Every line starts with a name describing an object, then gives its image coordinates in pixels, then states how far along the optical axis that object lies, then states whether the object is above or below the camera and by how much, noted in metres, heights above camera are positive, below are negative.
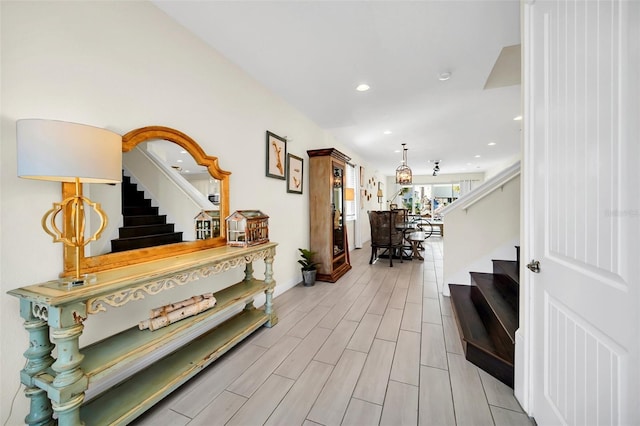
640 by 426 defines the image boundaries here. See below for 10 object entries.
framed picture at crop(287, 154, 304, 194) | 3.50 +0.56
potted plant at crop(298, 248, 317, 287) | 3.66 -0.86
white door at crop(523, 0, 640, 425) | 0.74 +0.00
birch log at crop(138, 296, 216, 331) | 1.54 -0.68
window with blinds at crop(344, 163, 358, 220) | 6.32 +0.69
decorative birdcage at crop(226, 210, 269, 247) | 2.23 -0.16
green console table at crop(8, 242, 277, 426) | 1.09 -0.73
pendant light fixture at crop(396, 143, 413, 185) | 5.95 +0.85
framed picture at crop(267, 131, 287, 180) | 3.05 +0.72
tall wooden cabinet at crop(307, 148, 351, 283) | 3.90 +0.02
